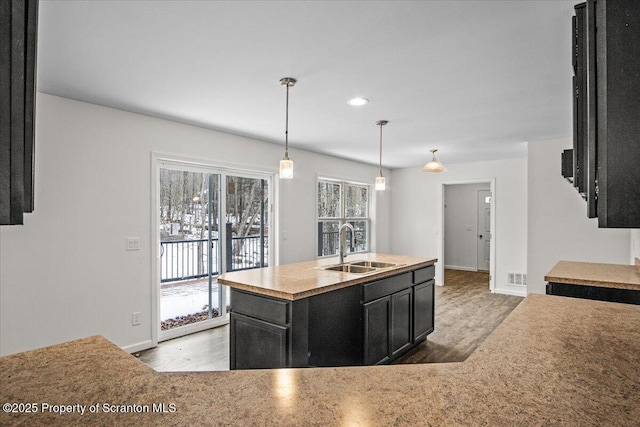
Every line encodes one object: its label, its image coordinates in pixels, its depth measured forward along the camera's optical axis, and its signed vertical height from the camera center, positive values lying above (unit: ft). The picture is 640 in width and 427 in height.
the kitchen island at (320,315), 7.72 -2.39
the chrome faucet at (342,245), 12.18 -0.94
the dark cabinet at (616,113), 2.04 +0.61
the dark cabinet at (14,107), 1.54 +0.49
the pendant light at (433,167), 14.69 +2.08
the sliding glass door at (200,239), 13.21 -0.87
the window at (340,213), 19.97 +0.27
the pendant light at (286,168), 9.96 +1.37
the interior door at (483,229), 27.73 -0.84
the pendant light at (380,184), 13.97 +1.32
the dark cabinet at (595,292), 7.45 -1.60
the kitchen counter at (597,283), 7.46 -1.39
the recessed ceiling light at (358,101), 10.41 +3.42
